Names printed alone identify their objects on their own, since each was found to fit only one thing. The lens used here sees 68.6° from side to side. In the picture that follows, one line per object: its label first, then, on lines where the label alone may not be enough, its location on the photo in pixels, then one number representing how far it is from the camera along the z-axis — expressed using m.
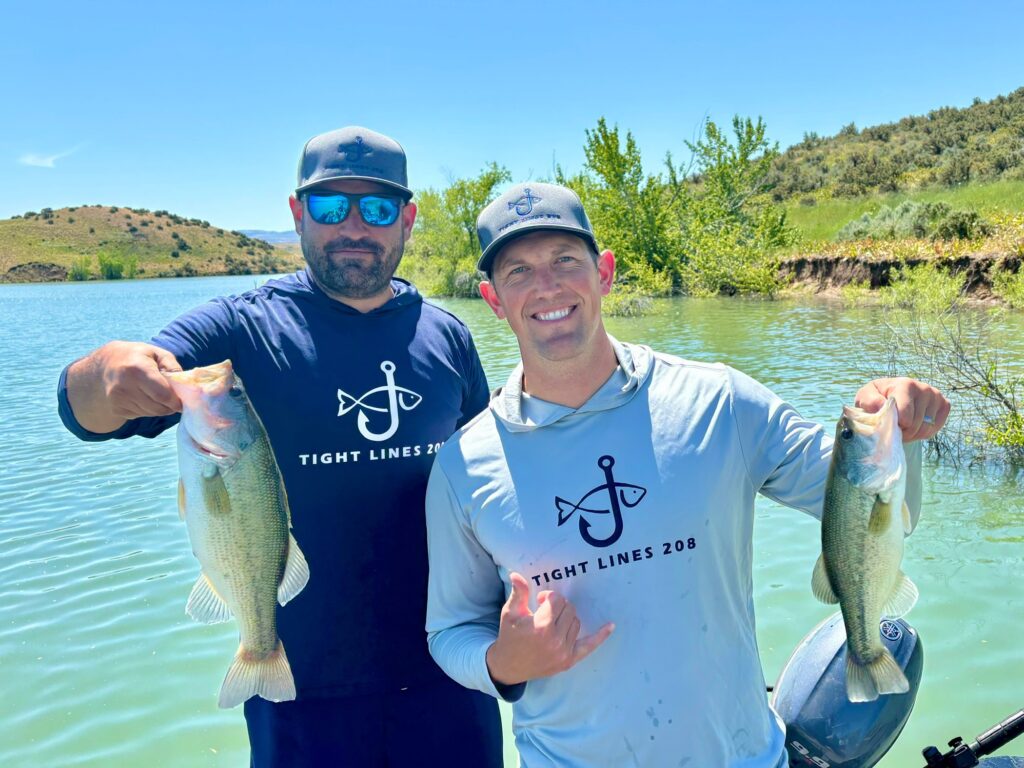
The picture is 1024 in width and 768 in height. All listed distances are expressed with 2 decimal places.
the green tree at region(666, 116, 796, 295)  30.92
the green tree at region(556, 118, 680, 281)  35.59
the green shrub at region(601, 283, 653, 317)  28.09
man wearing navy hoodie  2.72
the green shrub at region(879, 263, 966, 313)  10.23
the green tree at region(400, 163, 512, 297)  47.91
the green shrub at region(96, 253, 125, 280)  120.56
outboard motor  2.99
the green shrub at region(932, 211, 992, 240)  23.77
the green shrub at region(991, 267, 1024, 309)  14.38
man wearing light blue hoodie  2.09
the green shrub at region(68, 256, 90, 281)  115.50
